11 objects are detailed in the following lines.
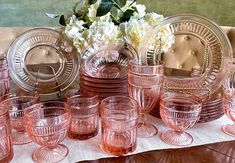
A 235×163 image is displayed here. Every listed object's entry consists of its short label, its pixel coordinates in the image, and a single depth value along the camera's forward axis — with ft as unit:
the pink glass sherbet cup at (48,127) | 2.47
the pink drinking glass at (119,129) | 2.63
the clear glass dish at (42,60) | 3.58
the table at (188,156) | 2.56
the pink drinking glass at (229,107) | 2.97
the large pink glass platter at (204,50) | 3.41
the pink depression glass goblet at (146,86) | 2.97
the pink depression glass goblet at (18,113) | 2.85
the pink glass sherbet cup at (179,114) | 2.75
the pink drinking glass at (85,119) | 2.94
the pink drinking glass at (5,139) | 2.43
